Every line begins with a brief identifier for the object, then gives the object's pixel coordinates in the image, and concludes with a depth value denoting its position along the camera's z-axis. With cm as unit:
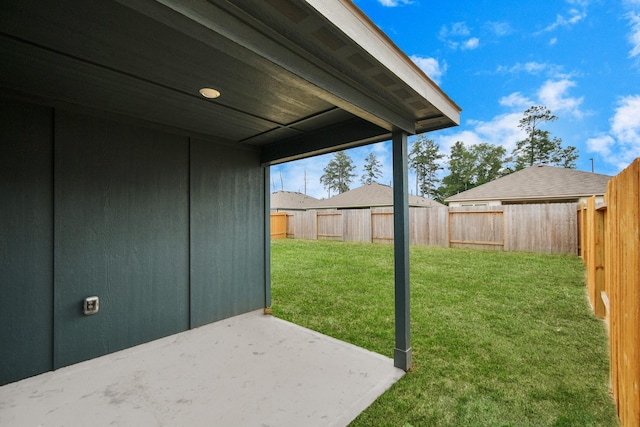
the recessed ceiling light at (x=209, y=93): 223
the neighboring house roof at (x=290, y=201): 2527
